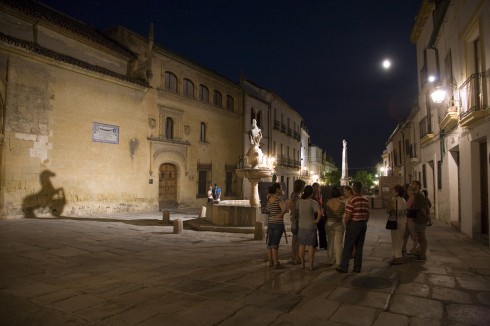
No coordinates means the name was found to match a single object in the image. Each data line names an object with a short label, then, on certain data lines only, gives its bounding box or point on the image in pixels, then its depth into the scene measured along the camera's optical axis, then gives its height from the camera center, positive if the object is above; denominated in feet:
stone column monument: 124.26 +6.06
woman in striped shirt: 20.43 -2.35
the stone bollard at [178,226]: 34.78 -4.32
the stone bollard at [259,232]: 31.14 -4.32
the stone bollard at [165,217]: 43.06 -4.21
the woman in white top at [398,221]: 21.62 -2.23
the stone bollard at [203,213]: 47.39 -4.07
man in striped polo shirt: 19.20 -2.47
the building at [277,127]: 95.06 +18.83
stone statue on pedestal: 42.56 +3.53
